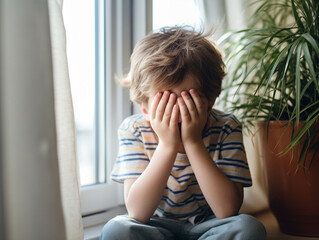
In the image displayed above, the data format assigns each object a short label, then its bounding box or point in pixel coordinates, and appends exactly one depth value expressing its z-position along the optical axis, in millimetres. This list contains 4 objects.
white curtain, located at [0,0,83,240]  763
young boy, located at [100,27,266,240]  960
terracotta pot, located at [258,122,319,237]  1160
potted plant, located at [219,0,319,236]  1127
